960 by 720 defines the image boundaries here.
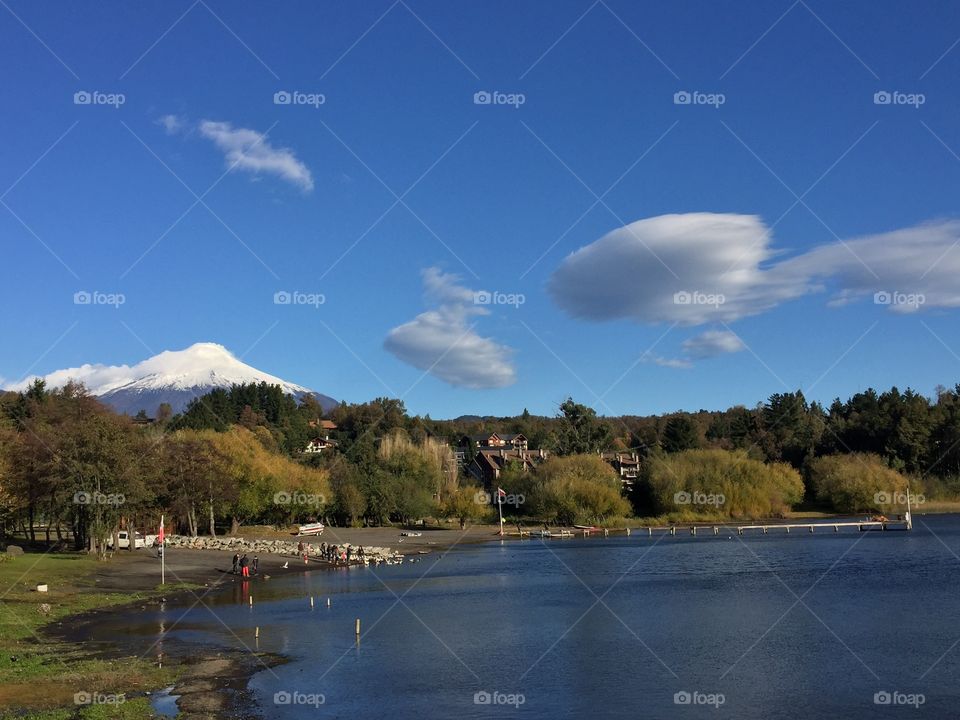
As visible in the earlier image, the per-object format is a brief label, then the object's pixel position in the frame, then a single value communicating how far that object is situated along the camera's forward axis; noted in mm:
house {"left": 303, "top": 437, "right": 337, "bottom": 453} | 168575
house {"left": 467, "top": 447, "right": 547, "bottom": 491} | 160125
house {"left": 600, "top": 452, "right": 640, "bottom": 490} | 160875
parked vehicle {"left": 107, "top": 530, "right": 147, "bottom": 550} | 79688
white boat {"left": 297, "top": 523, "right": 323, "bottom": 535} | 106669
